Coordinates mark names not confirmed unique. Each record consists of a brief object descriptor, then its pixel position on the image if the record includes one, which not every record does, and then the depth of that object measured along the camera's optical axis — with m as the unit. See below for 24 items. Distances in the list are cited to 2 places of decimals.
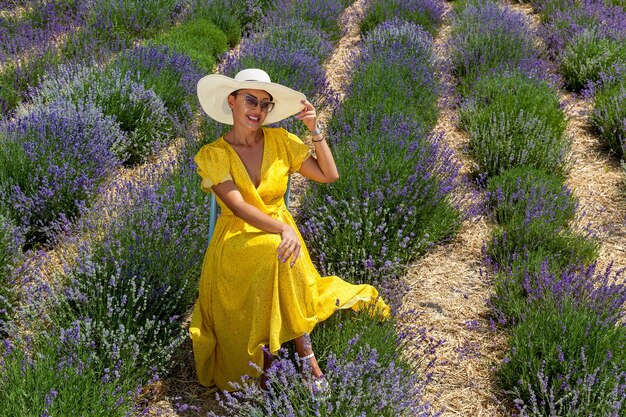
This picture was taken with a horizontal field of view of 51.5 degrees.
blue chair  2.96
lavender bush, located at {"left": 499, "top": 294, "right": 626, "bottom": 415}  2.63
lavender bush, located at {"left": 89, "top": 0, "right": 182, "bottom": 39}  7.44
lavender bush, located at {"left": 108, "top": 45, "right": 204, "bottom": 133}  5.54
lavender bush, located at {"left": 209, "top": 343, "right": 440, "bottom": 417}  2.44
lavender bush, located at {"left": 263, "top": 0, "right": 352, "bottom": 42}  7.98
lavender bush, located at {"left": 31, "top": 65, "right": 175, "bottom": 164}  5.14
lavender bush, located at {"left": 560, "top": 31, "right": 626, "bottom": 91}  6.30
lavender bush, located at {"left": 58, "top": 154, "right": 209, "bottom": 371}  2.92
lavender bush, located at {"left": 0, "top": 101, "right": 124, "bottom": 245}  3.99
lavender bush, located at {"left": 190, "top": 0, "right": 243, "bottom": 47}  7.90
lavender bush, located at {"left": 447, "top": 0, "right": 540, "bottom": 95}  6.36
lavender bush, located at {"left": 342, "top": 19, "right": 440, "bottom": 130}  5.18
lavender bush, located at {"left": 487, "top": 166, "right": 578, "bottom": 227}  4.05
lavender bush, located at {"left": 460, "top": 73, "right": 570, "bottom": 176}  4.80
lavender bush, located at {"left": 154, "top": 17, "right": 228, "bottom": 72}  6.54
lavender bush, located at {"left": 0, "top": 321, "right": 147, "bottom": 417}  2.40
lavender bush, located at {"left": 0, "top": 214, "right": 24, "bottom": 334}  3.23
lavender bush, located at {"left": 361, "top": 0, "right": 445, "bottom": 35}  7.97
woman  2.67
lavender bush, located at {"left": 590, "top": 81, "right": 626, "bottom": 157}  5.17
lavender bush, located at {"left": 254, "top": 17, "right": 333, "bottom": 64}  6.69
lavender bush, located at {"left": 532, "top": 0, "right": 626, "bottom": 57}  6.97
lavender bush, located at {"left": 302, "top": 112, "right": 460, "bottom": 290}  3.67
